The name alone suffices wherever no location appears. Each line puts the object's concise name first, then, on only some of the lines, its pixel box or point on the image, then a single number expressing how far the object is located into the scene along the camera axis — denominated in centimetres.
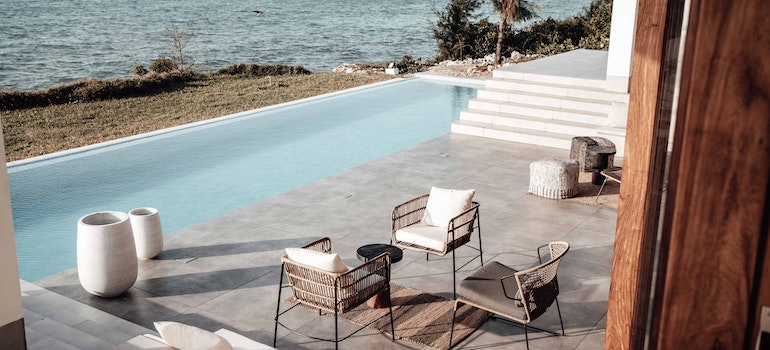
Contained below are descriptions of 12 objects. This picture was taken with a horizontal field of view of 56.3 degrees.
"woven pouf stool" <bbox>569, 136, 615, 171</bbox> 959
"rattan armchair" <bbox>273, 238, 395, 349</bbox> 495
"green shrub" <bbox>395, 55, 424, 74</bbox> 2738
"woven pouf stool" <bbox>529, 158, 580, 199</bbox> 876
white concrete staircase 1186
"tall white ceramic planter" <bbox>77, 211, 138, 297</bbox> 590
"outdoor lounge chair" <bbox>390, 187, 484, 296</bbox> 604
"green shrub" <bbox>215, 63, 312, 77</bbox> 2819
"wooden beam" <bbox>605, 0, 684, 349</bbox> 303
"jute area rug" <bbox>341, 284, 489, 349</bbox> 541
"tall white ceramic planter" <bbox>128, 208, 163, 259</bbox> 674
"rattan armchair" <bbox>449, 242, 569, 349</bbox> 488
